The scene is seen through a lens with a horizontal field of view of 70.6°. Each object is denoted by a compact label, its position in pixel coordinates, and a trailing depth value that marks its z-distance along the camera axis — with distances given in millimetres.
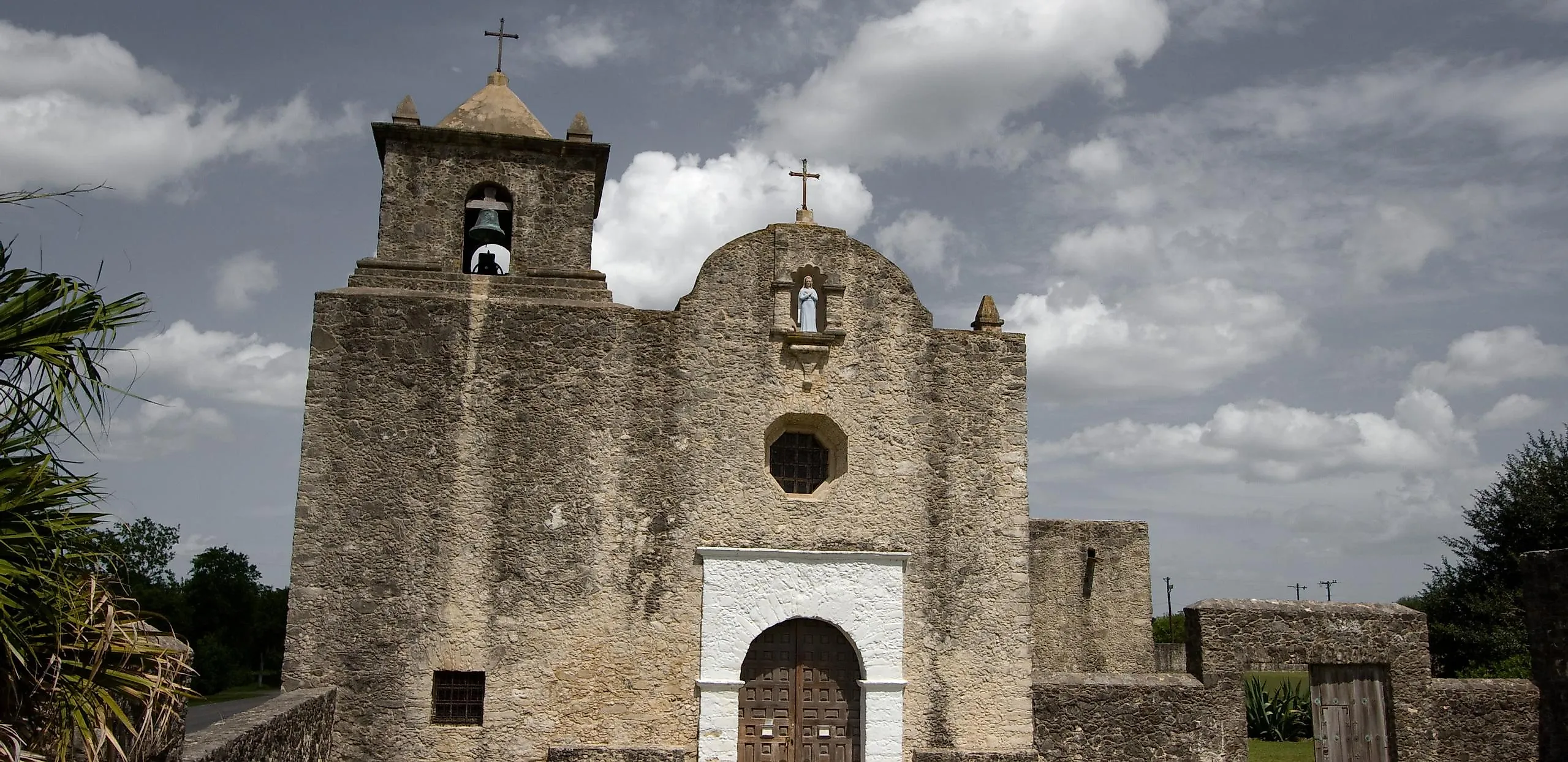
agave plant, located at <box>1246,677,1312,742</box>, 22344
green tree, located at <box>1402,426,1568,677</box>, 20422
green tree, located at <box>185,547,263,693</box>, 36125
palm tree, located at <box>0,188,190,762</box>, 4637
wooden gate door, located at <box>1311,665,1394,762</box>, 11664
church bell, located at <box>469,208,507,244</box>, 11719
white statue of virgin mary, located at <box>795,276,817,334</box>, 11781
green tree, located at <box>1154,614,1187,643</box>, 37456
